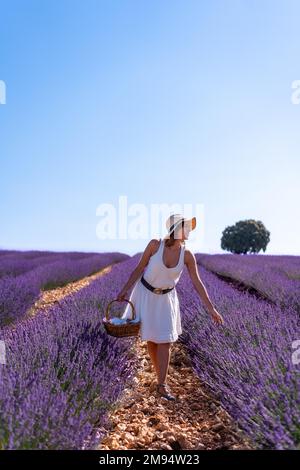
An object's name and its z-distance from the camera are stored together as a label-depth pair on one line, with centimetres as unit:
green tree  3197
